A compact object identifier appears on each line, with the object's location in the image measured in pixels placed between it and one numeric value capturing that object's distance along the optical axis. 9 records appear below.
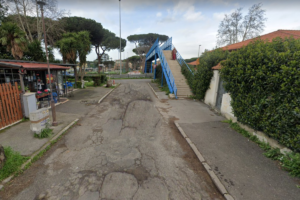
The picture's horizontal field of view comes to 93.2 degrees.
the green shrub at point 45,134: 4.97
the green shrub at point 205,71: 8.84
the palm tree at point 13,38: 11.82
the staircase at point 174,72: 12.29
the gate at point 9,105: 5.50
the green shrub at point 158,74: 21.59
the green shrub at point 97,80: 18.89
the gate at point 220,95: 7.87
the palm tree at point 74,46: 16.03
